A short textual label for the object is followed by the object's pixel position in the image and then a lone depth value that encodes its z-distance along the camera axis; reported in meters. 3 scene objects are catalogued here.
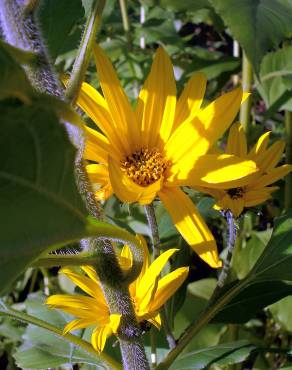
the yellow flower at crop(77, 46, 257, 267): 0.29
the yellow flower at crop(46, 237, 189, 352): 0.31
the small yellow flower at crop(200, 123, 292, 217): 0.34
